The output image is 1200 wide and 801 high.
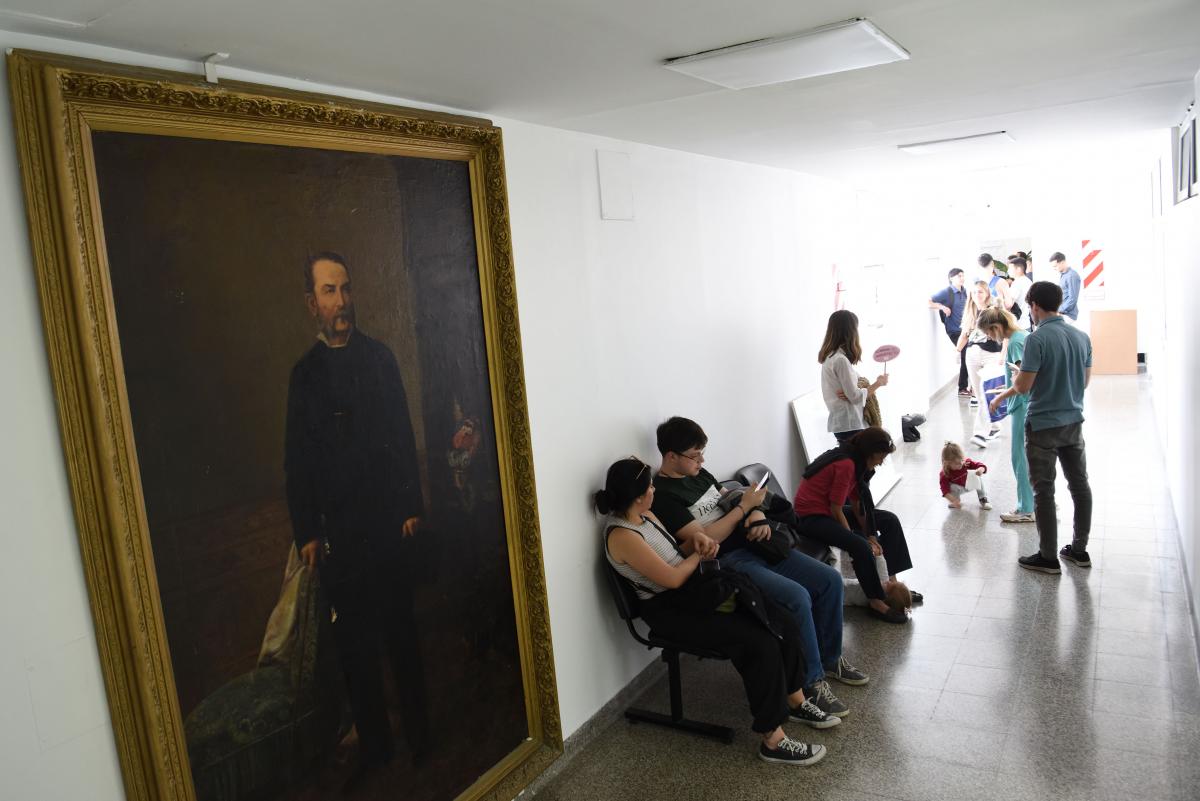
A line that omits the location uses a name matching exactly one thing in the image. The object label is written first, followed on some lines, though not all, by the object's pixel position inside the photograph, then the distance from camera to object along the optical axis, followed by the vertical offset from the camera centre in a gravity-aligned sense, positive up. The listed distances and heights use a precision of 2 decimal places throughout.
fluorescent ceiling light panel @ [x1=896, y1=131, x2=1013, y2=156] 5.96 +0.97
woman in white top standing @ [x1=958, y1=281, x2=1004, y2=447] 9.40 -0.92
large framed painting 2.20 -0.28
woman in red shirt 4.92 -1.29
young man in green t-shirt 4.25 -1.18
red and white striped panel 14.84 +0.00
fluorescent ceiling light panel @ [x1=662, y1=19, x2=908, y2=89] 2.85 +0.84
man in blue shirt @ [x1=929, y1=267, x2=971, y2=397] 12.42 -0.31
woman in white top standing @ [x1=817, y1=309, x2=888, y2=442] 6.09 -0.59
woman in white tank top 3.74 -1.42
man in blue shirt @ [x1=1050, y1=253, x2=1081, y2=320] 11.98 -0.19
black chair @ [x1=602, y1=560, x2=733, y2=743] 3.96 -1.59
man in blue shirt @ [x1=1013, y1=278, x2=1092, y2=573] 5.32 -0.86
